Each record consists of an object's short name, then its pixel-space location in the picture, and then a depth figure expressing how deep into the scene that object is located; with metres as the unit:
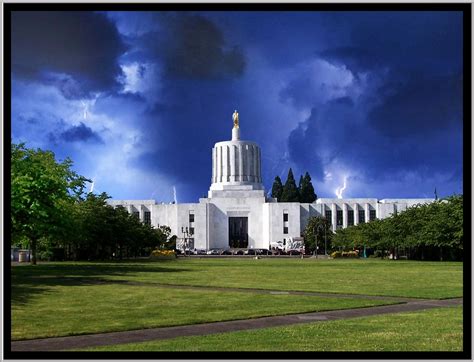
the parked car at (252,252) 143.38
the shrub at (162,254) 108.20
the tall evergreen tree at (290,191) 194.25
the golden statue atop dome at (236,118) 180.25
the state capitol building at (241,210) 173.12
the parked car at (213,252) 150.35
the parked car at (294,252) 135.27
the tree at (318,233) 139.75
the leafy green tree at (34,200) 37.03
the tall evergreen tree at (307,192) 196.75
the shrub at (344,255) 103.40
